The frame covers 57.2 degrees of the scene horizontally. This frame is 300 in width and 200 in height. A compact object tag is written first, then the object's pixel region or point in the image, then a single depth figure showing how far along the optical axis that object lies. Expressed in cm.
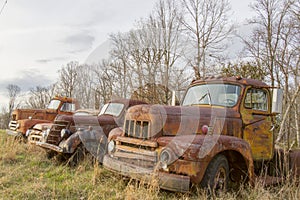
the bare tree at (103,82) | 2728
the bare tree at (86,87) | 2571
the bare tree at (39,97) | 5019
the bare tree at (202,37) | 2012
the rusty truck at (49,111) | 1238
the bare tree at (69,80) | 3629
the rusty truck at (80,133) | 677
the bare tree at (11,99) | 4887
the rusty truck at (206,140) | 402
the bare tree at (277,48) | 1569
